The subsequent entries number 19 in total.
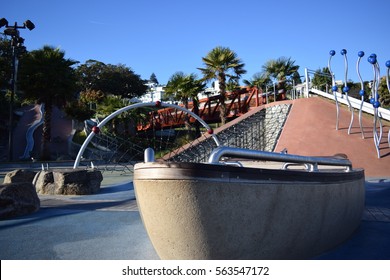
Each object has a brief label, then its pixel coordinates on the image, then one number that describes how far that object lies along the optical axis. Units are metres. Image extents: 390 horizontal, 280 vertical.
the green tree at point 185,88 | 29.72
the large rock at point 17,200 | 5.57
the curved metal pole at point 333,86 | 15.02
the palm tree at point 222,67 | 27.03
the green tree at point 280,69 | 32.62
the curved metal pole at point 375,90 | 11.75
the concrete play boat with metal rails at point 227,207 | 2.29
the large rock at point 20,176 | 8.84
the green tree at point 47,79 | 24.98
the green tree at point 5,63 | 36.66
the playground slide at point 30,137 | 30.05
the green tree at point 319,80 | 55.99
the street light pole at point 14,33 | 22.09
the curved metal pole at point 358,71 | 13.36
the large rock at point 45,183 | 8.77
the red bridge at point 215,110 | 27.72
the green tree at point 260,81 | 34.92
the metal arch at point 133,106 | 9.87
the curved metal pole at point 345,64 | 14.39
